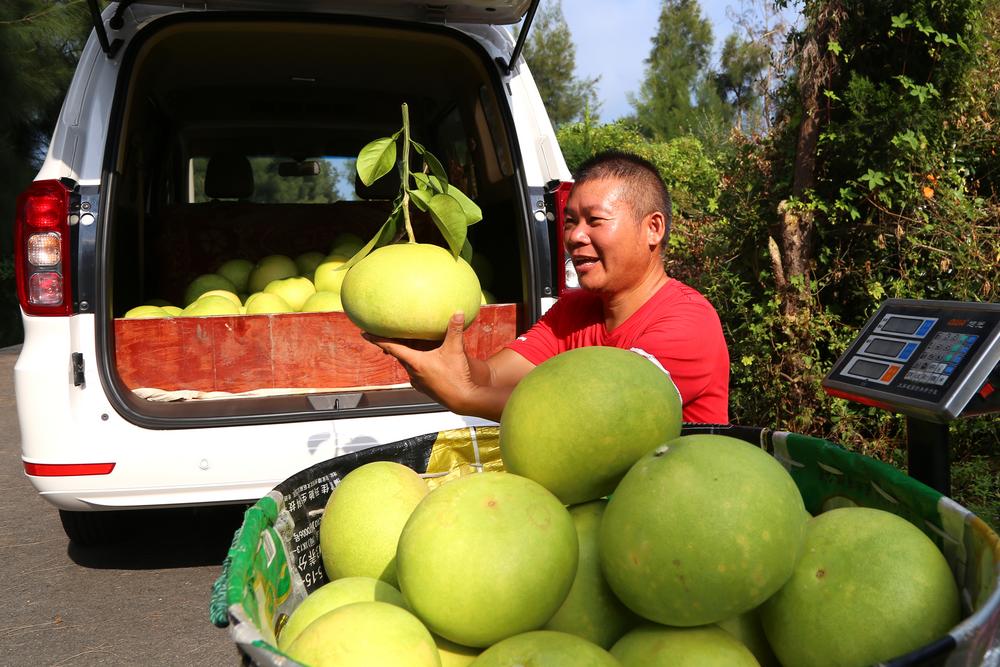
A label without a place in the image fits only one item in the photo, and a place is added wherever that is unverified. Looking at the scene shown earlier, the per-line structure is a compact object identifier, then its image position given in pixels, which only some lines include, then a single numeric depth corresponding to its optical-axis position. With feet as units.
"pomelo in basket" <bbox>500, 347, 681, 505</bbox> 4.27
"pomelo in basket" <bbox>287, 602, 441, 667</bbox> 3.42
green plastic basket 3.22
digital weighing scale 4.84
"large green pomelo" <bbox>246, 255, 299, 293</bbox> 14.48
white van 9.52
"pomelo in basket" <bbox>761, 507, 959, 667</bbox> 3.51
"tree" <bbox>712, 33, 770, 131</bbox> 95.55
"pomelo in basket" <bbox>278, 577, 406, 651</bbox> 4.08
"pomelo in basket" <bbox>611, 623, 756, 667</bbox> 3.47
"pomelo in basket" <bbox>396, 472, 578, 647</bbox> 3.66
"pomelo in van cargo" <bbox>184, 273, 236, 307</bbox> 13.94
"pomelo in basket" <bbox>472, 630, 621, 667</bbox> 3.30
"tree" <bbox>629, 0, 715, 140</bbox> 105.29
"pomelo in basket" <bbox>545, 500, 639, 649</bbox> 4.02
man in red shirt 6.72
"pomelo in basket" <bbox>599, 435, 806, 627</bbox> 3.51
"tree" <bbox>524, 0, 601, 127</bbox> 101.71
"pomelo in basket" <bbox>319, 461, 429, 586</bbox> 4.66
